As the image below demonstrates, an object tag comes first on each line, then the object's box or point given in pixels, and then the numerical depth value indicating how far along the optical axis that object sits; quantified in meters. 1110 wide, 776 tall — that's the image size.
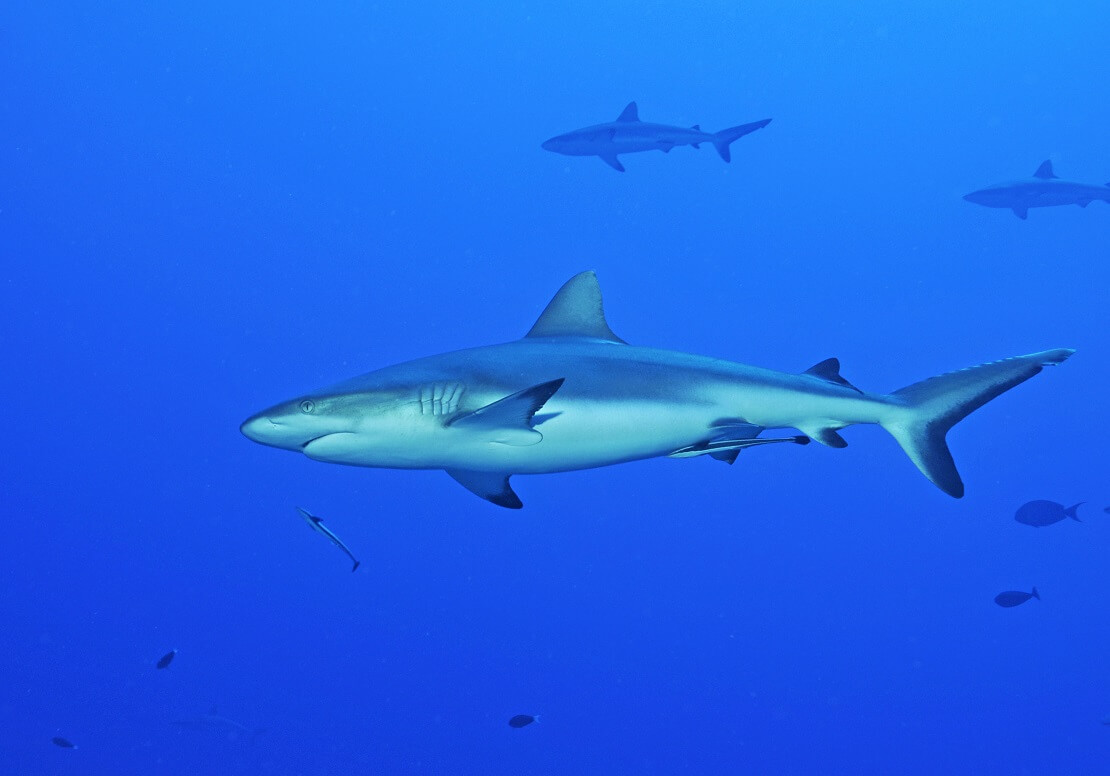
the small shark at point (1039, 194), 11.69
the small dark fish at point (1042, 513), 9.50
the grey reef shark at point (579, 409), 3.09
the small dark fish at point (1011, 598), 9.30
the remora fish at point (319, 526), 4.98
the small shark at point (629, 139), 10.77
